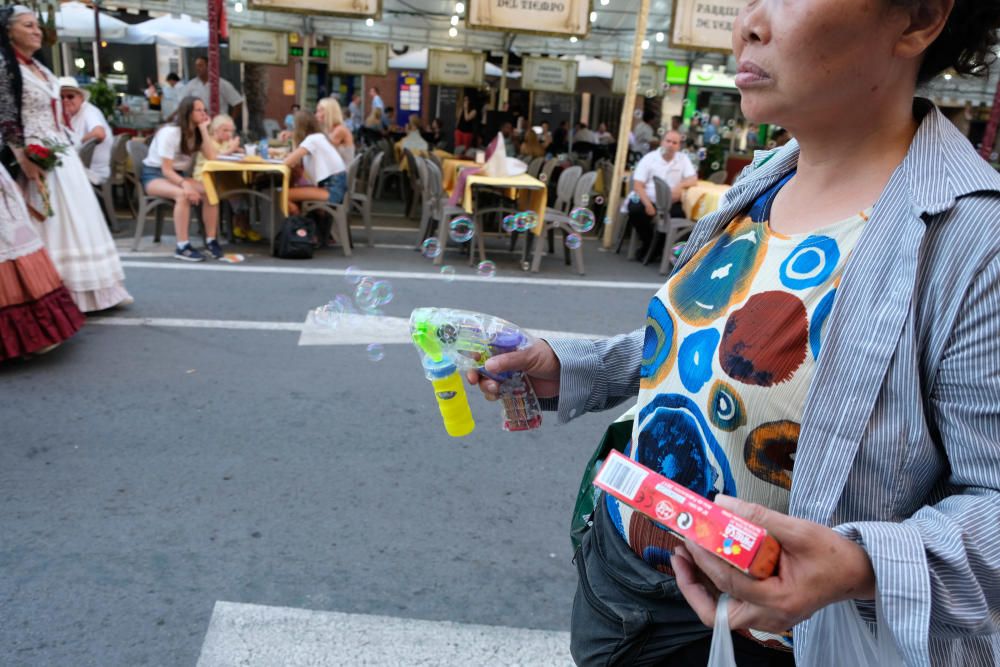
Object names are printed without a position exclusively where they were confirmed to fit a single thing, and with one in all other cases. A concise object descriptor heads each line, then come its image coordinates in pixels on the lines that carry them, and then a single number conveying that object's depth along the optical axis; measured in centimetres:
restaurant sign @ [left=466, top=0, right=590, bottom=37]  1087
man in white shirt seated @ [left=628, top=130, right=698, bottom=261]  921
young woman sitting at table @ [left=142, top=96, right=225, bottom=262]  789
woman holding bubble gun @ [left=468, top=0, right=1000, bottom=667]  86
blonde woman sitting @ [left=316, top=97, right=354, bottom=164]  954
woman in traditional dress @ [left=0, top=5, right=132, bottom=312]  486
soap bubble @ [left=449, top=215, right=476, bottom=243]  454
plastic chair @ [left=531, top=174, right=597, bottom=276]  825
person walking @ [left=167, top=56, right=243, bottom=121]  1123
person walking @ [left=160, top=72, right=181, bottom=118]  1639
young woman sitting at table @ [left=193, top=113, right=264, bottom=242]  893
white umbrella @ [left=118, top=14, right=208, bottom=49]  1677
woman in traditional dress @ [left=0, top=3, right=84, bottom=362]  460
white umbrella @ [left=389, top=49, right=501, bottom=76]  1900
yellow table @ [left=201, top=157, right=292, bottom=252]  811
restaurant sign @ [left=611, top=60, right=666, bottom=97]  1742
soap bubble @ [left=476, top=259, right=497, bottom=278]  408
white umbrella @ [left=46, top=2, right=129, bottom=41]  1658
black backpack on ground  811
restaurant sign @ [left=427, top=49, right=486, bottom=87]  1608
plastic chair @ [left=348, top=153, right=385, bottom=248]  935
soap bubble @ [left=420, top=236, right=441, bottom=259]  514
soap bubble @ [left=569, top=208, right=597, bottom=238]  582
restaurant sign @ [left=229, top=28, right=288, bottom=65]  1531
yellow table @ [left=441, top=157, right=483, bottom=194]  1075
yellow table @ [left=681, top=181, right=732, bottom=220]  878
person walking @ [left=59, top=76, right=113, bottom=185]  864
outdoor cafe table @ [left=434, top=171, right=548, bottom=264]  826
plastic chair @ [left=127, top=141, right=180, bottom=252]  811
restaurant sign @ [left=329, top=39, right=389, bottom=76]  1720
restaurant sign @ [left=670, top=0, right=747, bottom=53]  1066
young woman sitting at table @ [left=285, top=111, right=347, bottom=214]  858
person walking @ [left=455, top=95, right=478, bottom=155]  1523
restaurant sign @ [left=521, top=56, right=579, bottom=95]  1592
